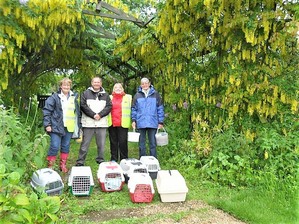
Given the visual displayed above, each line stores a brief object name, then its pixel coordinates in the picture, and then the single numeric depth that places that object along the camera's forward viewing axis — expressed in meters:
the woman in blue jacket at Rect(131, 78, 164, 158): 5.32
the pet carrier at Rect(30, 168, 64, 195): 3.70
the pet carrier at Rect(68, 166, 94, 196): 4.01
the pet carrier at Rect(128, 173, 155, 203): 3.87
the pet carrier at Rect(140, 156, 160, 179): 4.65
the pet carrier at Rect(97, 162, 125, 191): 4.25
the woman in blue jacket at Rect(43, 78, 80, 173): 4.82
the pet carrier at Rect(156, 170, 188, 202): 3.88
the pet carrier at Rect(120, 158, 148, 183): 4.34
